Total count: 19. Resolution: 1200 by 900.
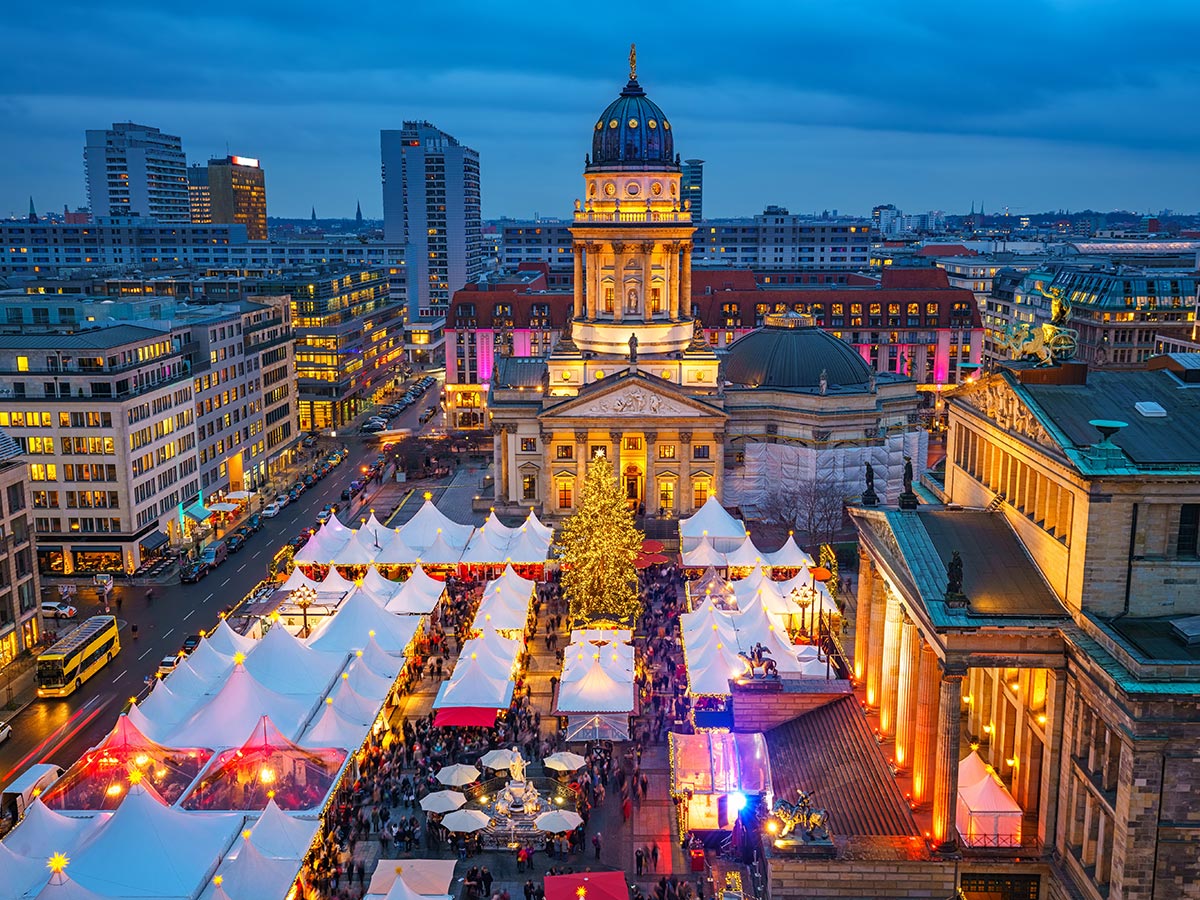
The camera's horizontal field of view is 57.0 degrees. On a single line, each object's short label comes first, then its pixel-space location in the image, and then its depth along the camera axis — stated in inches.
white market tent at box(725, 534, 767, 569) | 3110.2
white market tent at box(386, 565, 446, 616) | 2770.7
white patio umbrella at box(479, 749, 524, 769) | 1996.1
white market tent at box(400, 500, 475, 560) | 3280.0
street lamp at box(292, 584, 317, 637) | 2689.5
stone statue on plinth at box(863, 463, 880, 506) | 2086.6
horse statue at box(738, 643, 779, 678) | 2221.9
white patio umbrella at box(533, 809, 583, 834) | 1829.5
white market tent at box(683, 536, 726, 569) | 3164.4
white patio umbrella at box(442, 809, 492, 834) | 1827.0
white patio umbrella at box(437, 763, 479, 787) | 1963.6
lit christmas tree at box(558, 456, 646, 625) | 2775.6
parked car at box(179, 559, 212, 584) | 3363.7
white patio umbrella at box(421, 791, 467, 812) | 1886.1
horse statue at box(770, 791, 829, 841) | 1626.5
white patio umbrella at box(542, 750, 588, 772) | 2032.5
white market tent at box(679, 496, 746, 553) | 3361.2
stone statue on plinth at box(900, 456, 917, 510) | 1863.9
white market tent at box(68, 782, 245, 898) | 1521.9
